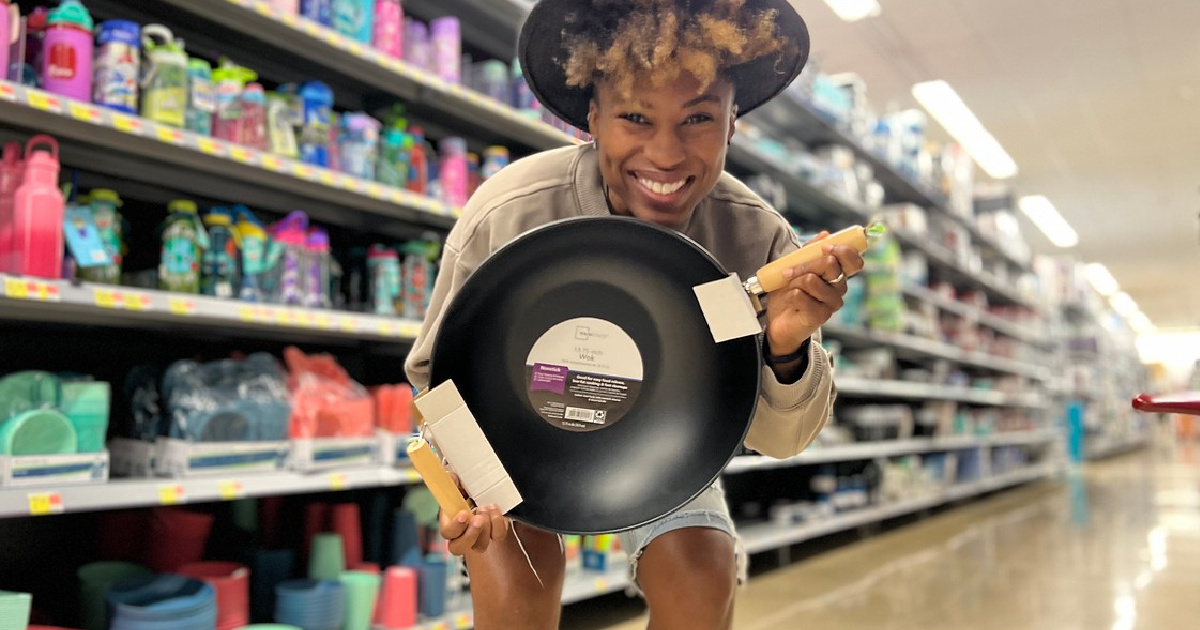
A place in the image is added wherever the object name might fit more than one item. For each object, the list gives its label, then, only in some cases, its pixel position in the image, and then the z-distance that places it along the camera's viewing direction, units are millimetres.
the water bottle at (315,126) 2379
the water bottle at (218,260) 2186
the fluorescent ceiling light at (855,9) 5770
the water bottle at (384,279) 2578
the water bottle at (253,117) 2244
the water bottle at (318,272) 2389
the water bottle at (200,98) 2125
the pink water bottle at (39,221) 1779
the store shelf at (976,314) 5918
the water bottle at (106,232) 1957
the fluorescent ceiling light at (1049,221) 11680
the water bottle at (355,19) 2426
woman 1049
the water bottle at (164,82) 2035
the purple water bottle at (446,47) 2688
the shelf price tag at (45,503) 1714
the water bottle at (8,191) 1792
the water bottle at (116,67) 1947
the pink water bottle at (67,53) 1880
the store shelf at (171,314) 1804
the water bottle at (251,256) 2229
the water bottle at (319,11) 2354
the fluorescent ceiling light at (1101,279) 16875
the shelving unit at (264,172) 1872
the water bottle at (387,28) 2545
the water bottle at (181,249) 2094
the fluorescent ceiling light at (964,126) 7547
